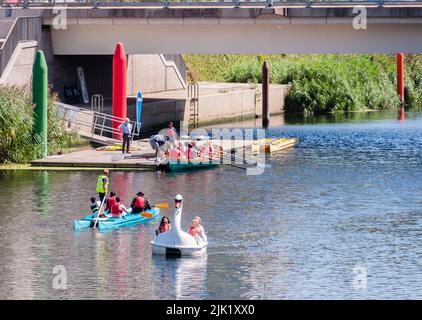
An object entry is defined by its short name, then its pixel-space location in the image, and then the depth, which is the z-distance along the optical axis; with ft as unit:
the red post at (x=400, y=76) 374.14
